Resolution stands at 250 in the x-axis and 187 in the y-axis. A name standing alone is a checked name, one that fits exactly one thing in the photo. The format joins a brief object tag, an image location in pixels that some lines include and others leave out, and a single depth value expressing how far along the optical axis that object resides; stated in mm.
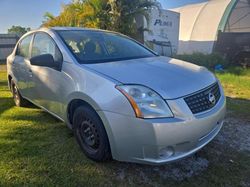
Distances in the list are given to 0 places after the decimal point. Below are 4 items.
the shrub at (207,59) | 8177
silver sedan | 1810
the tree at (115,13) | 7676
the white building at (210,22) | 12237
